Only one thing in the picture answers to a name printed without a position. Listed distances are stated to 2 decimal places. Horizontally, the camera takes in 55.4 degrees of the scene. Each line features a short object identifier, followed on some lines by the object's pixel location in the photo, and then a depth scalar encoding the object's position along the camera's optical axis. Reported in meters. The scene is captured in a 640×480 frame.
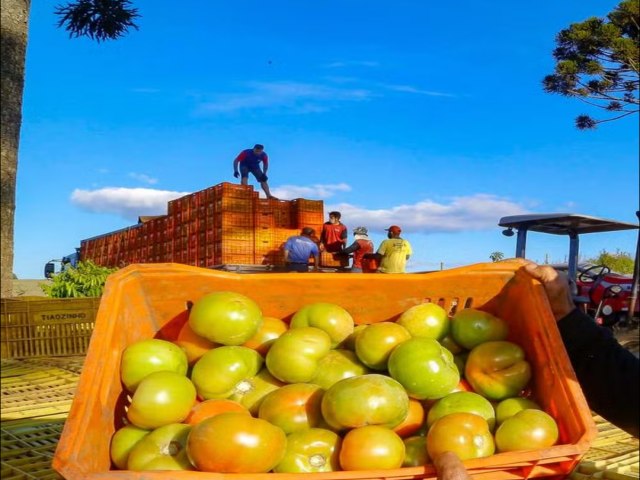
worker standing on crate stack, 13.09
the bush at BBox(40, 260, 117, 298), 10.84
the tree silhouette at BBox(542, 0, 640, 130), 15.38
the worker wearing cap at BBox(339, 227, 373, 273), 11.45
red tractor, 9.47
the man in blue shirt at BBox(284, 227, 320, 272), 9.88
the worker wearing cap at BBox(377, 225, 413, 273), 10.15
